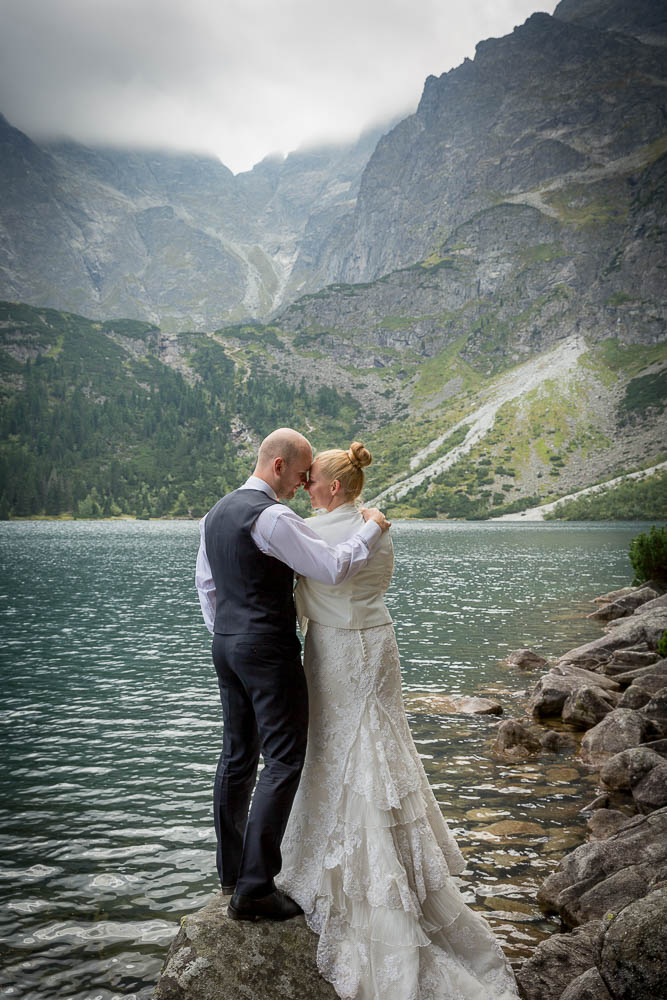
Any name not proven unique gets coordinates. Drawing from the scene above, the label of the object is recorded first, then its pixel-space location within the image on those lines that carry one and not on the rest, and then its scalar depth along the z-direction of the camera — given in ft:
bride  16.49
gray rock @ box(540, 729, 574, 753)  47.75
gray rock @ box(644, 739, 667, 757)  38.68
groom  16.83
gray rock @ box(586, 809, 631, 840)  32.65
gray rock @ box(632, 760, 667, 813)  33.78
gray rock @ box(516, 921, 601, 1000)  18.99
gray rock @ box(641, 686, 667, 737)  44.81
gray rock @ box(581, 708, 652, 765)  44.05
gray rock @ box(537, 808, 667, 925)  24.00
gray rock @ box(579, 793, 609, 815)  36.76
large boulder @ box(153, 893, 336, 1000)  16.53
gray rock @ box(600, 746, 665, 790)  37.17
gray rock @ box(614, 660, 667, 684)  57.77
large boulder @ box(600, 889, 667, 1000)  14.46
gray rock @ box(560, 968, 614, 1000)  16.60
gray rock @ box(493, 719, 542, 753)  47.24
